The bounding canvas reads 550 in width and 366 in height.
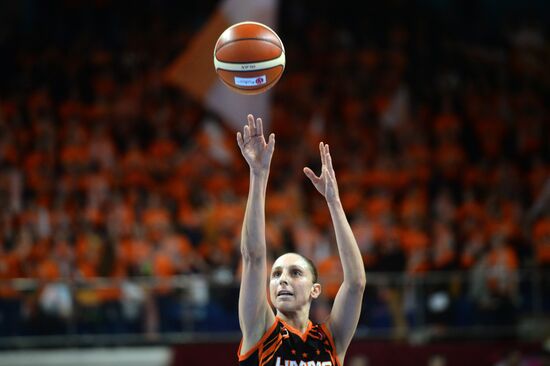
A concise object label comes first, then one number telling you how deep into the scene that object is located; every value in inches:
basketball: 532.4
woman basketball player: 411.8
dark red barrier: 1002.7
